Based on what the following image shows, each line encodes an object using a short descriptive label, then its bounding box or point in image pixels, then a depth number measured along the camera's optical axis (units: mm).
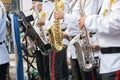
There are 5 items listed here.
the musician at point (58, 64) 6025
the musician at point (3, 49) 5441
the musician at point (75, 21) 4911
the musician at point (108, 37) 3731
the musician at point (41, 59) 6754
